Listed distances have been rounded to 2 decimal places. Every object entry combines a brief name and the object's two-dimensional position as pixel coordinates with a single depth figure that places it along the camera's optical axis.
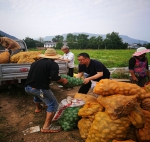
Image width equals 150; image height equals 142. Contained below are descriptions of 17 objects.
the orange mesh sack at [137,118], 2.10
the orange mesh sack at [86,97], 3.15
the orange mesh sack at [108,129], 2.09
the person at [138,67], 3.86
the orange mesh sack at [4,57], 4.69
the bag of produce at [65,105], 2.94
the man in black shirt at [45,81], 2.78
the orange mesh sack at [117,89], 2.41
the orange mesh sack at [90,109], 2.49
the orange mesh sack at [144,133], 2.12
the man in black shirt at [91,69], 3.32
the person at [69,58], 5.71
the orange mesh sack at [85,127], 2.49
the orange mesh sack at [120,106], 2.13
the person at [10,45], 5.89
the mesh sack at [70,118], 2.87
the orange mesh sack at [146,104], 2.52
